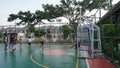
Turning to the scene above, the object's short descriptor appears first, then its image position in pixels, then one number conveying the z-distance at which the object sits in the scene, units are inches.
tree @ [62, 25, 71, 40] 456.6
